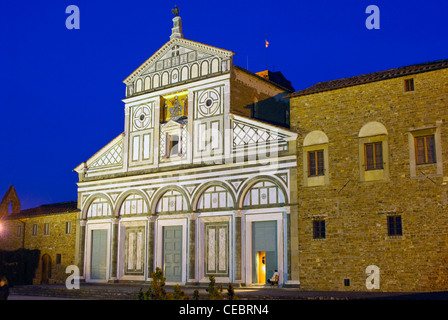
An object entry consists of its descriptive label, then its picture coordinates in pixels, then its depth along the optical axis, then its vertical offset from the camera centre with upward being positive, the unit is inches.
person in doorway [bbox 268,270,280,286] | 897.0 -53.3
